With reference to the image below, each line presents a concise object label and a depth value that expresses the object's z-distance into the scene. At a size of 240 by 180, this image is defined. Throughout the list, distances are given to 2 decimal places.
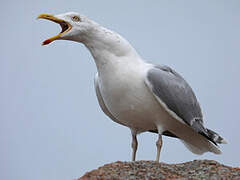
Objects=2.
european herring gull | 9.70
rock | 8.23
